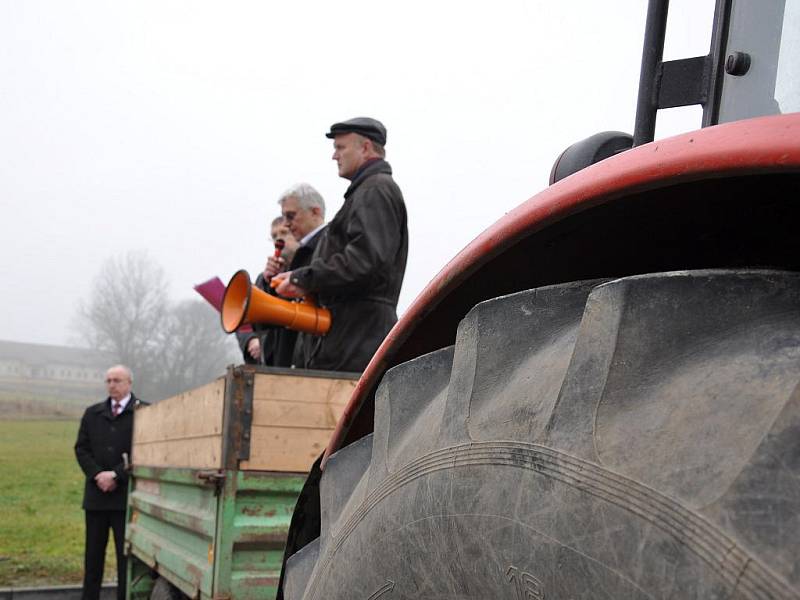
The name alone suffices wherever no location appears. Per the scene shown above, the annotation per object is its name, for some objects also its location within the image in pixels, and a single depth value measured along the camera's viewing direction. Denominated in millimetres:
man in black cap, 4145
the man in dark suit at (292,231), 4953
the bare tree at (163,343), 36625
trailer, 3295
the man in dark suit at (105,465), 7093
